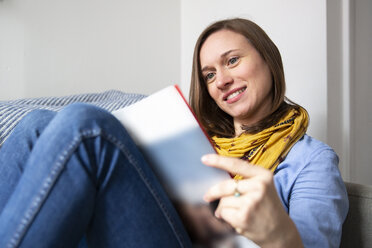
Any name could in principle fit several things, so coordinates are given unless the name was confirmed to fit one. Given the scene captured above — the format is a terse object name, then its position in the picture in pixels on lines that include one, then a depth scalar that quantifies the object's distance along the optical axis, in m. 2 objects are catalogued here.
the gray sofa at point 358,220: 0.73
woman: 0.39
